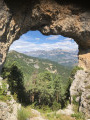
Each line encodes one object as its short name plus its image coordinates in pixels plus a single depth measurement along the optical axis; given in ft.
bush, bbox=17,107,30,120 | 25.08
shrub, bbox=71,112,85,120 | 38.58
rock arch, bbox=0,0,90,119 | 38.37
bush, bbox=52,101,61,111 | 83.81
